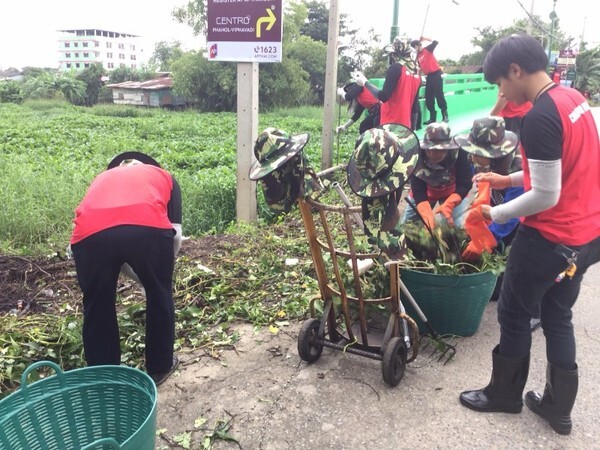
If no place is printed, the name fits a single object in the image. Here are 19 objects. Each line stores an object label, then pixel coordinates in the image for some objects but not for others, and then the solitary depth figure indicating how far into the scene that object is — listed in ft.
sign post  17.74
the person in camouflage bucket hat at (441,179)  12.80
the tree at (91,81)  143.42
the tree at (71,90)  137.59
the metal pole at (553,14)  82.31
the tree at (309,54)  103.80
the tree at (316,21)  131.23
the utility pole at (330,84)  22.99
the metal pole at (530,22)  73.52
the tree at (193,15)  100.07
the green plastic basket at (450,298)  10.84
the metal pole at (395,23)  29.84
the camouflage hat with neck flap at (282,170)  8.27
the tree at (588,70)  128.77
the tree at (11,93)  130.52
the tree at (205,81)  98.77
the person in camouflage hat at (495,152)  11.82
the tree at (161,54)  210.98
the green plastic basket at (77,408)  6.88
